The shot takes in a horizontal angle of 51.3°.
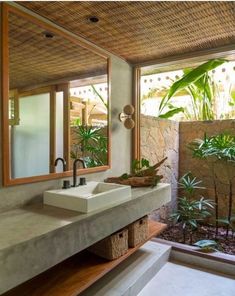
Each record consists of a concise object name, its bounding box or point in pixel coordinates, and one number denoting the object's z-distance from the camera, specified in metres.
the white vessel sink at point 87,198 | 1.55
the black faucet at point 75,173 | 1.96
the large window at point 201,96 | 3.74
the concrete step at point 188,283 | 2.09
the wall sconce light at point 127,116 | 2.67
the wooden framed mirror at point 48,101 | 1.62
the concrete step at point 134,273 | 1.87
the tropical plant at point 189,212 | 3.03
